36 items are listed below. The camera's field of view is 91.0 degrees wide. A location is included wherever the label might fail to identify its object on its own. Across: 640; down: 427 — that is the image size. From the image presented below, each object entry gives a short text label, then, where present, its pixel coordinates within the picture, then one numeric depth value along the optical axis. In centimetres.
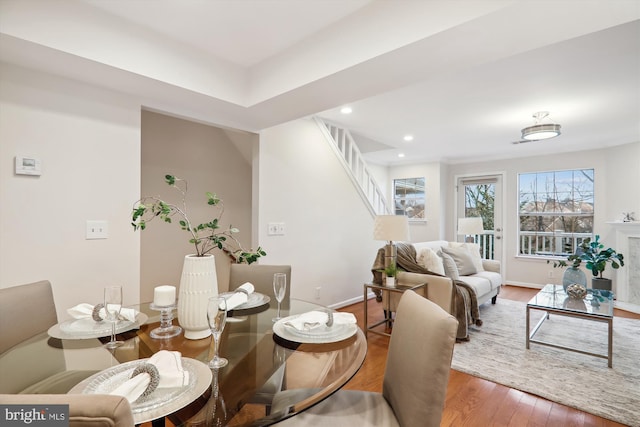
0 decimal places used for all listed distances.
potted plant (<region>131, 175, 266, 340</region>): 127
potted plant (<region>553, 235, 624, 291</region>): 357
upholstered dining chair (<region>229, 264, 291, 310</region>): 209
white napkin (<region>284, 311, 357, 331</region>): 135
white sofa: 312
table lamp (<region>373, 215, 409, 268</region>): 333
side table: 307
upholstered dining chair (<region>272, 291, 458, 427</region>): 102
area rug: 210
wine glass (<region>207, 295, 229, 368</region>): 104
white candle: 141
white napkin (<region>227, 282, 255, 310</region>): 158
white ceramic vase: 128
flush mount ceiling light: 351
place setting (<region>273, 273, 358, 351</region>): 126
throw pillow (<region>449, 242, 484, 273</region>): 428
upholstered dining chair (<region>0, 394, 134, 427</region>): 51
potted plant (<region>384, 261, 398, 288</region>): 323
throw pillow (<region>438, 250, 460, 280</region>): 368
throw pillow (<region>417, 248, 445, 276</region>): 343
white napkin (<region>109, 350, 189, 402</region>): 77
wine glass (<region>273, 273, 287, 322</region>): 149
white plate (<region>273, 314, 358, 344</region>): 125
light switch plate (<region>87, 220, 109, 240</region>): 211
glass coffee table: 254
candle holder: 134
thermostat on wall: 185
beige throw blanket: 309
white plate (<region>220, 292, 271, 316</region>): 166
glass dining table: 85
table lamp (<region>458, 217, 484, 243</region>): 493
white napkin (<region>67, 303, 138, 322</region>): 140
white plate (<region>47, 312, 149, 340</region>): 126
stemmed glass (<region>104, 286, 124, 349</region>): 119
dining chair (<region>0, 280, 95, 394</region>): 98
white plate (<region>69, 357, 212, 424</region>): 76
